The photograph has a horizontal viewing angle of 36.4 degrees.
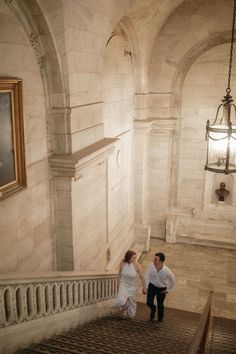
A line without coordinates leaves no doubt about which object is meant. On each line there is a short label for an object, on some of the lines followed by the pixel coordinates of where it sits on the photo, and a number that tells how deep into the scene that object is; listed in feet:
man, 18.72
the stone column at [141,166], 32.60
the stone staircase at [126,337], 13.11
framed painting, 13.28
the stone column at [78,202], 17.04
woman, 18.89
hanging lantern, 17.10
